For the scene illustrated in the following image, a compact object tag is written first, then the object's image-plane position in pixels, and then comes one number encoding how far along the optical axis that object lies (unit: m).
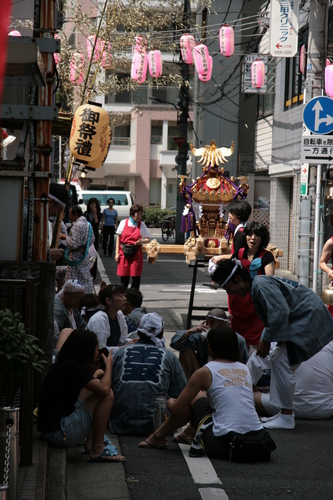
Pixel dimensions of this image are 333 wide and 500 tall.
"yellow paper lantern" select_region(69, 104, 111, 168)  13.05
